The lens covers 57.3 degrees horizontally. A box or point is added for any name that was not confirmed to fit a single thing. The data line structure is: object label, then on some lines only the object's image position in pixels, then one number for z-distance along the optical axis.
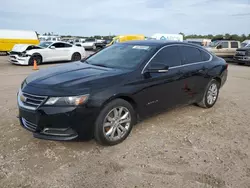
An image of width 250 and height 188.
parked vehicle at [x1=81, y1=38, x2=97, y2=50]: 32.90
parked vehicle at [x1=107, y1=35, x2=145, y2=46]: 21.67
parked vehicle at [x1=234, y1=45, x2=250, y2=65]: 16.11
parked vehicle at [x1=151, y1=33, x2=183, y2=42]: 26.45
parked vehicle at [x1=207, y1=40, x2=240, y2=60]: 18.85
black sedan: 3.07
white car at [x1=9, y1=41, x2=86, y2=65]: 13.28
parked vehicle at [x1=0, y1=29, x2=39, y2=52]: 20.39
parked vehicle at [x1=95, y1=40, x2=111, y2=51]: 31.46
